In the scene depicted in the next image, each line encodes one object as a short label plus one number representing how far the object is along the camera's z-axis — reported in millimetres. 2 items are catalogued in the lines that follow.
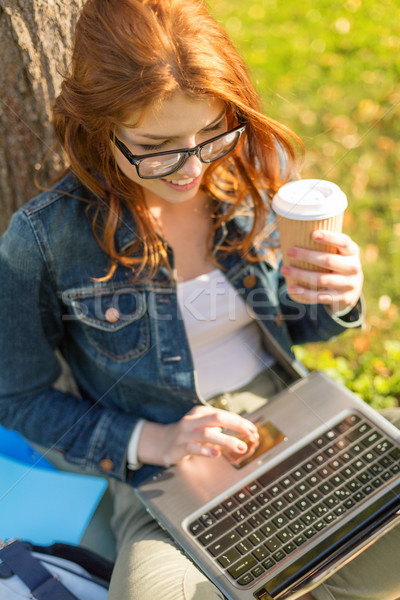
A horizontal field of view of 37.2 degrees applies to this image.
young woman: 1659
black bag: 1806
